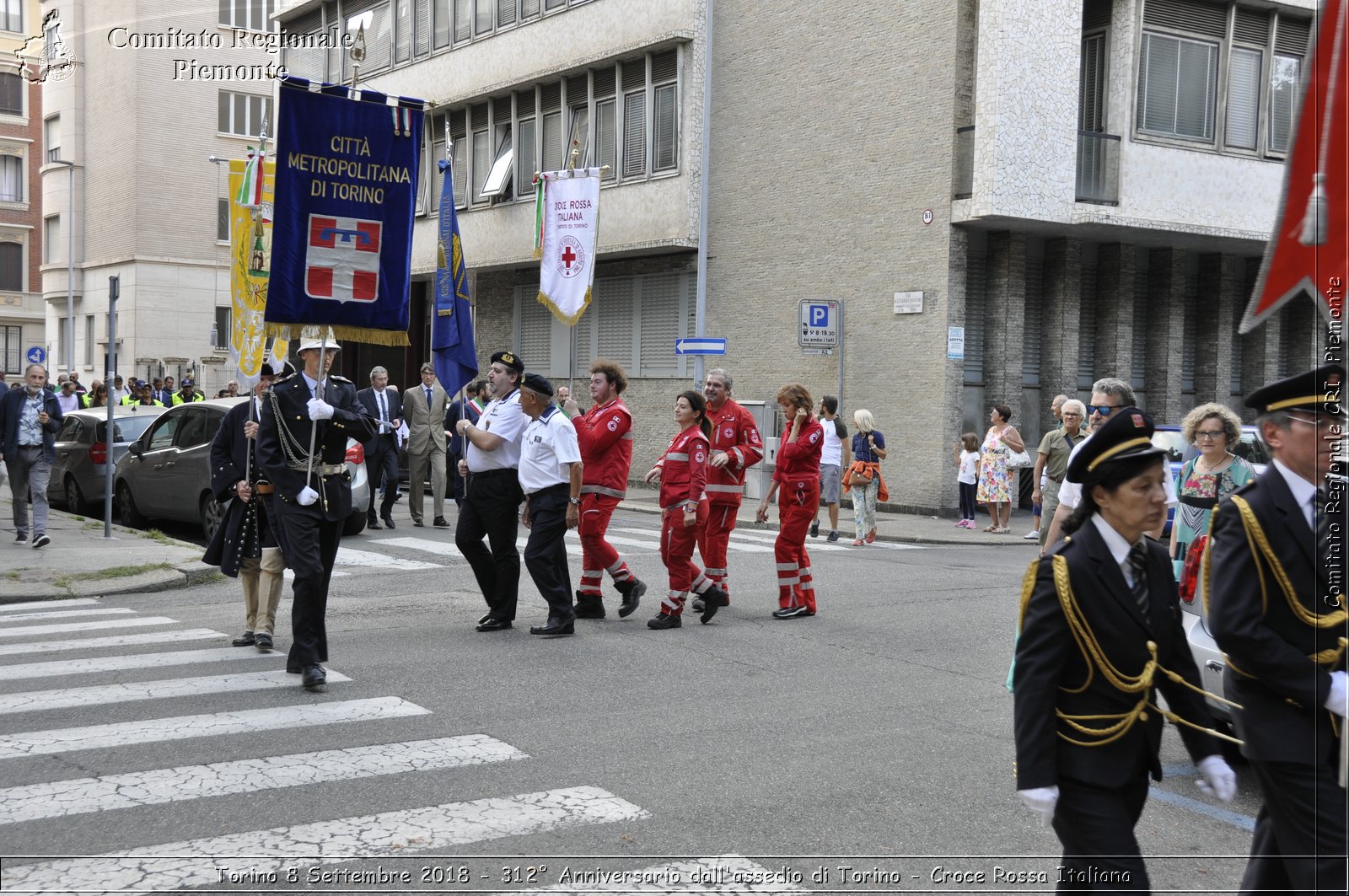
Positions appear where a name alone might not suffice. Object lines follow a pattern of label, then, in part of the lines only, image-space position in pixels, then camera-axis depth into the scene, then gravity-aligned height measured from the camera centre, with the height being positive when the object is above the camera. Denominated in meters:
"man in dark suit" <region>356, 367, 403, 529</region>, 16.98 -0.90
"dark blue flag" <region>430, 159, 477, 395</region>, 12.95 +0.42
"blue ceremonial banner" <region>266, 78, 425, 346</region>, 9.68 +1.28
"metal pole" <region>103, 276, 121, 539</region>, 14.71 +0.04
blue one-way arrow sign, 22.55 +0.66
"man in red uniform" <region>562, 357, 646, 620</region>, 10.42 -0.81
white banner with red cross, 24.31 +2.67
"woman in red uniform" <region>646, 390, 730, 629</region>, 10.18 -0.98
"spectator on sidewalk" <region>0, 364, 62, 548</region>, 14.38 -0.81
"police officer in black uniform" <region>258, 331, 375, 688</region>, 7.89 -0.65
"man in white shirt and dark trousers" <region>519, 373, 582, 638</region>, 9.68 -0.81
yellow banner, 14.28 +1.04
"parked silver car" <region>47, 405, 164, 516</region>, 18.69 -1.20
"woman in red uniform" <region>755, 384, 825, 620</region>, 10.73 -0.93
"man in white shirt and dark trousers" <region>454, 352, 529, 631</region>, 9.80 -0.92
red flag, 3.21 +0.50
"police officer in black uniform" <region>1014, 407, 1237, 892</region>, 3.46 -0.79
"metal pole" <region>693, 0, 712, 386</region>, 24.06 +3.22
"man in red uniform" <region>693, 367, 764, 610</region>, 10.84 -0.72
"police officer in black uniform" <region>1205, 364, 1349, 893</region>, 3.42 -0.63
